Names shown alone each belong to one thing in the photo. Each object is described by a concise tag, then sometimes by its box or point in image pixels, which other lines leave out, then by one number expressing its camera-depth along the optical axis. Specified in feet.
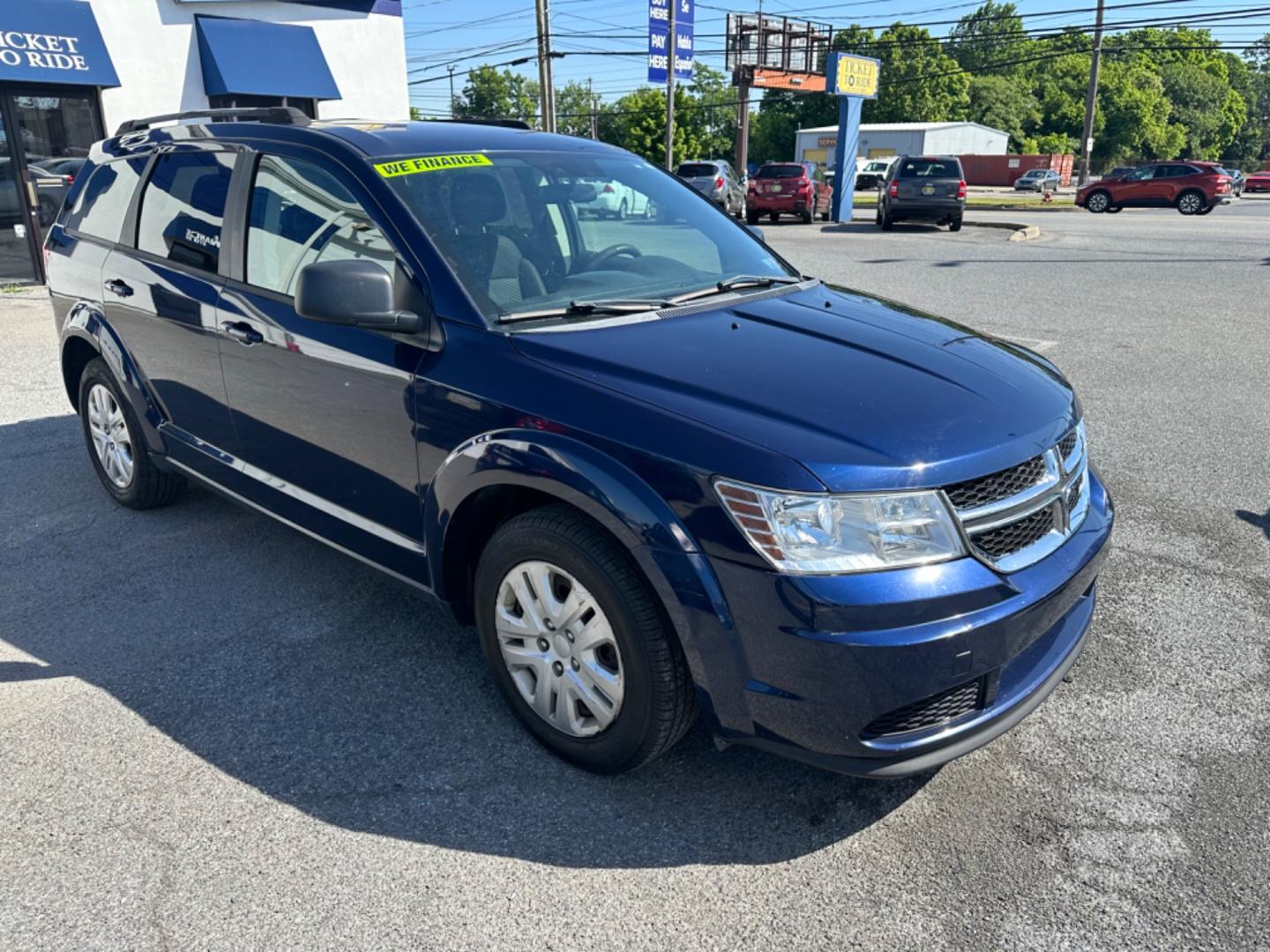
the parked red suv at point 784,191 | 86.94
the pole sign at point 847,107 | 92.27
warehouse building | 216.33
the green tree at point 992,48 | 327.06
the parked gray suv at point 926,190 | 75.25
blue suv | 7.68
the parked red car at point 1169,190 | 109.70
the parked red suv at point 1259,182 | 183.52
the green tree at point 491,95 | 314.76
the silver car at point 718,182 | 80.48
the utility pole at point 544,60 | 99.14
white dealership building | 41.27
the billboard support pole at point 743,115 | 146.00
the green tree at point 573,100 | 404.57
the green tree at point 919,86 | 272.51
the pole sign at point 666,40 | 89.04
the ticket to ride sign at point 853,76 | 91.97
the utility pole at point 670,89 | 89.56
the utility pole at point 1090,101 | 147.54
